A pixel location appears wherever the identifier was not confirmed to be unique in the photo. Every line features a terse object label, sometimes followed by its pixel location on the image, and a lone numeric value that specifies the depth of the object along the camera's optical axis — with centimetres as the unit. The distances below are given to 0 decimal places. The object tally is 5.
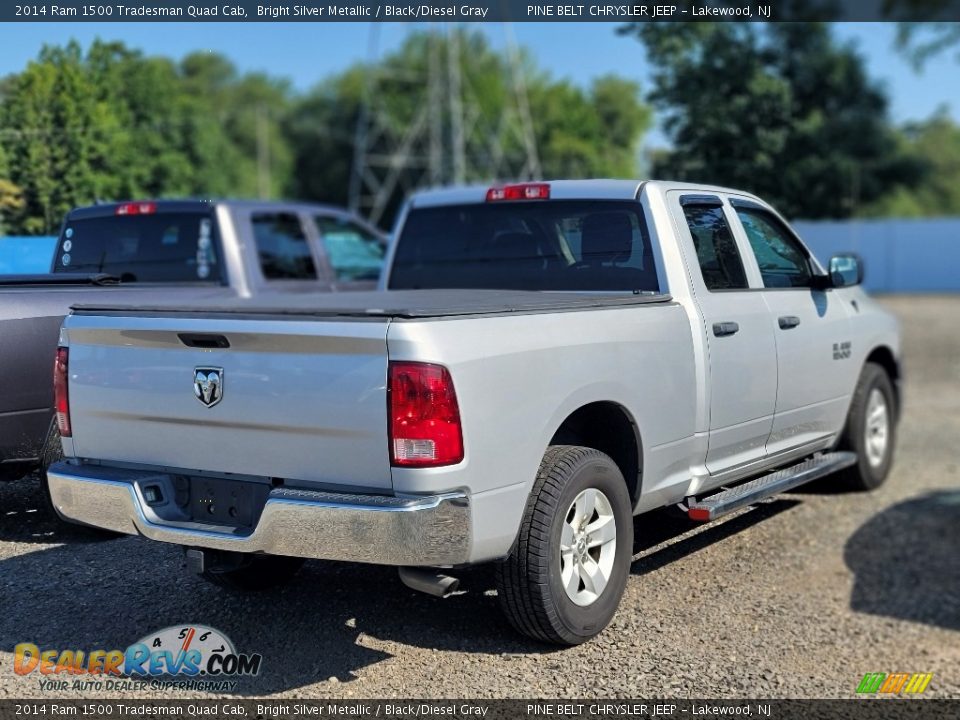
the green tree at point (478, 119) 1506
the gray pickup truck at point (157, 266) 587
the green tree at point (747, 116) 1034
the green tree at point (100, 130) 859
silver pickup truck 399
